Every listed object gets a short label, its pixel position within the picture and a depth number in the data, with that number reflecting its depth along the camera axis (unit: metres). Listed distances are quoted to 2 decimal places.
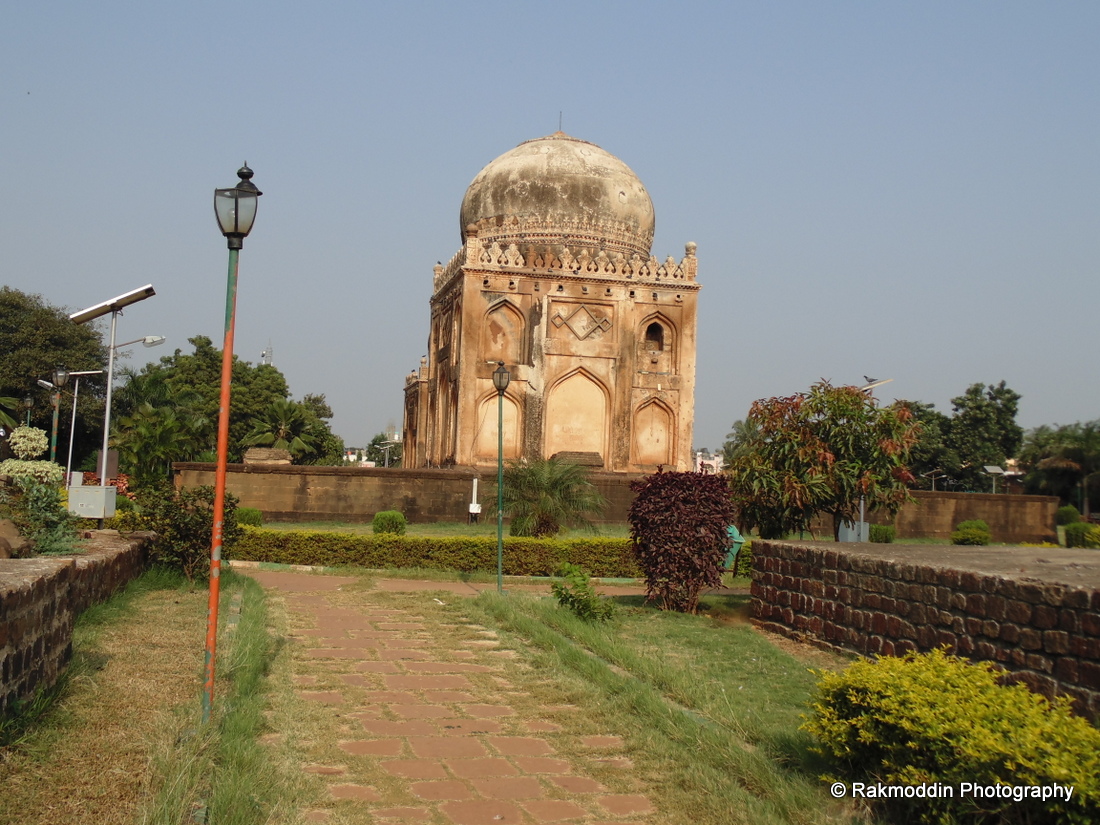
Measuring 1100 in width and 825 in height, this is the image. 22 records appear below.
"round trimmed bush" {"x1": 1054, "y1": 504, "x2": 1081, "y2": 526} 28.41
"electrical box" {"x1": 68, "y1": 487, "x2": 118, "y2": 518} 13.37
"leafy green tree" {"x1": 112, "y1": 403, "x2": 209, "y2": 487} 29.69
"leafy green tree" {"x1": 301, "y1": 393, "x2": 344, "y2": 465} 49.41
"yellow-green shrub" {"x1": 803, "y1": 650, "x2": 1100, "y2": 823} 3.74
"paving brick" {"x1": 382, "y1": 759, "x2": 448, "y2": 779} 5.03
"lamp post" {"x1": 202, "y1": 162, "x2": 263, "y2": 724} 6.03
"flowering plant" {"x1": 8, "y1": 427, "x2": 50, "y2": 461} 22.36
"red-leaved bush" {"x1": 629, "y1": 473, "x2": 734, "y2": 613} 10.83
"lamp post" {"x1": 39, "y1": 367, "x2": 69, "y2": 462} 26.50
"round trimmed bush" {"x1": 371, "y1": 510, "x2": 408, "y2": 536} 18.33
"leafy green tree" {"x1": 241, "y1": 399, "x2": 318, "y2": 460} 44.38
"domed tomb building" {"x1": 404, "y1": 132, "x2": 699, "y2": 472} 25.27
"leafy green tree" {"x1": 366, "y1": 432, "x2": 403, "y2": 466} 78.74
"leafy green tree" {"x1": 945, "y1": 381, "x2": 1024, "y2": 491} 51.69
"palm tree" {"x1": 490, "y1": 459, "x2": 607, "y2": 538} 17.67
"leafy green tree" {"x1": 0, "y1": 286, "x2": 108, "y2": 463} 44.12
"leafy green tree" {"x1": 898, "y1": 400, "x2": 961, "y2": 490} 51.50
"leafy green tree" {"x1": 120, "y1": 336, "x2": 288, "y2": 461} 44.63
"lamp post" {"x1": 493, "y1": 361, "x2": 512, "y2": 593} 13.37
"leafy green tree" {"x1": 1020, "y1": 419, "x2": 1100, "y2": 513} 39.53
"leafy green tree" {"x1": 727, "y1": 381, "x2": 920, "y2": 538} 11.16
